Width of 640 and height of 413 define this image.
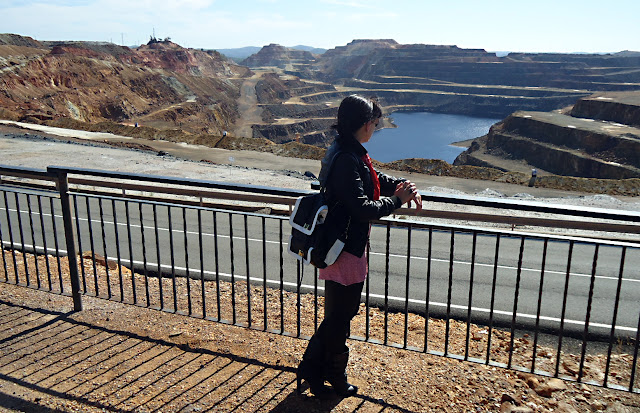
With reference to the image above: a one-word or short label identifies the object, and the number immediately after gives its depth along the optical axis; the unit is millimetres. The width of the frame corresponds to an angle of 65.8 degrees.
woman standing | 3197
